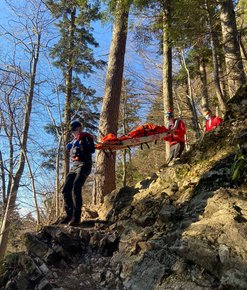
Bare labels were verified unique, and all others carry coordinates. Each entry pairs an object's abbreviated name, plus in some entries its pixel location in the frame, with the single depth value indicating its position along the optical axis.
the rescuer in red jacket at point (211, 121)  6.24
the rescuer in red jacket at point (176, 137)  6.18
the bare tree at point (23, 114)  8.91
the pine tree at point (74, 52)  12.31
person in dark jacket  4.42
